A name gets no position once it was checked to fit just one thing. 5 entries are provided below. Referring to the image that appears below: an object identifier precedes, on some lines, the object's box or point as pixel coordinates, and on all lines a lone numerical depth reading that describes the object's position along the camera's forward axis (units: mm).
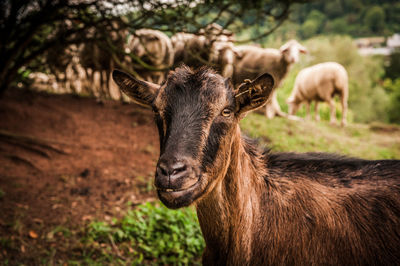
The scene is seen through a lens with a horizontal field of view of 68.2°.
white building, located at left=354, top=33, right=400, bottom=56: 17122
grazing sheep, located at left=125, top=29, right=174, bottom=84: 8031
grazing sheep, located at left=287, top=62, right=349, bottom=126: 9980
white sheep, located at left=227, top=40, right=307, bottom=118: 9117
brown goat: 1981
